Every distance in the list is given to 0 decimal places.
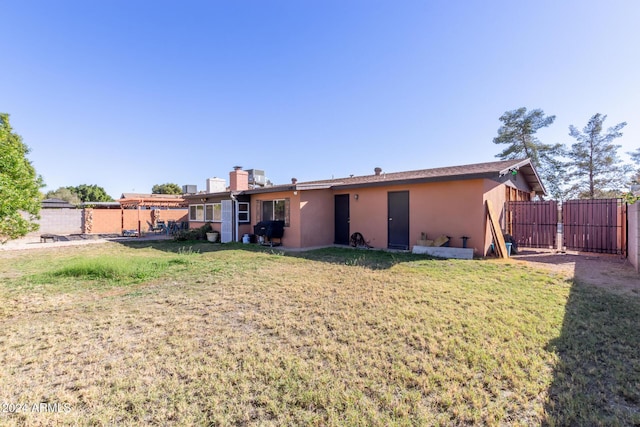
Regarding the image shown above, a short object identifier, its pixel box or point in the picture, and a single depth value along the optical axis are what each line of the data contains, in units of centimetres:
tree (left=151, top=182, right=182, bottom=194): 4516
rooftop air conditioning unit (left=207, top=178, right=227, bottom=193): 1801
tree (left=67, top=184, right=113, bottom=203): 4119
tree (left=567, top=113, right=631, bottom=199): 2342
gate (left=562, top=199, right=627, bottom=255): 912
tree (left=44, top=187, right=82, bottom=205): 3734
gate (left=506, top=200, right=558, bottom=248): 1015
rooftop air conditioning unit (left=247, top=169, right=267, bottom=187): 2068
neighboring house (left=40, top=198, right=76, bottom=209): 2359
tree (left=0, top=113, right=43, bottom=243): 441
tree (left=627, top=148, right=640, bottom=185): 2286
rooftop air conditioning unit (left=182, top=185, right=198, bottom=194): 2333
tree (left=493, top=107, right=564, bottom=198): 2502
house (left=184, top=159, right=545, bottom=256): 903
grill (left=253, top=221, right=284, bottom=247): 1223
